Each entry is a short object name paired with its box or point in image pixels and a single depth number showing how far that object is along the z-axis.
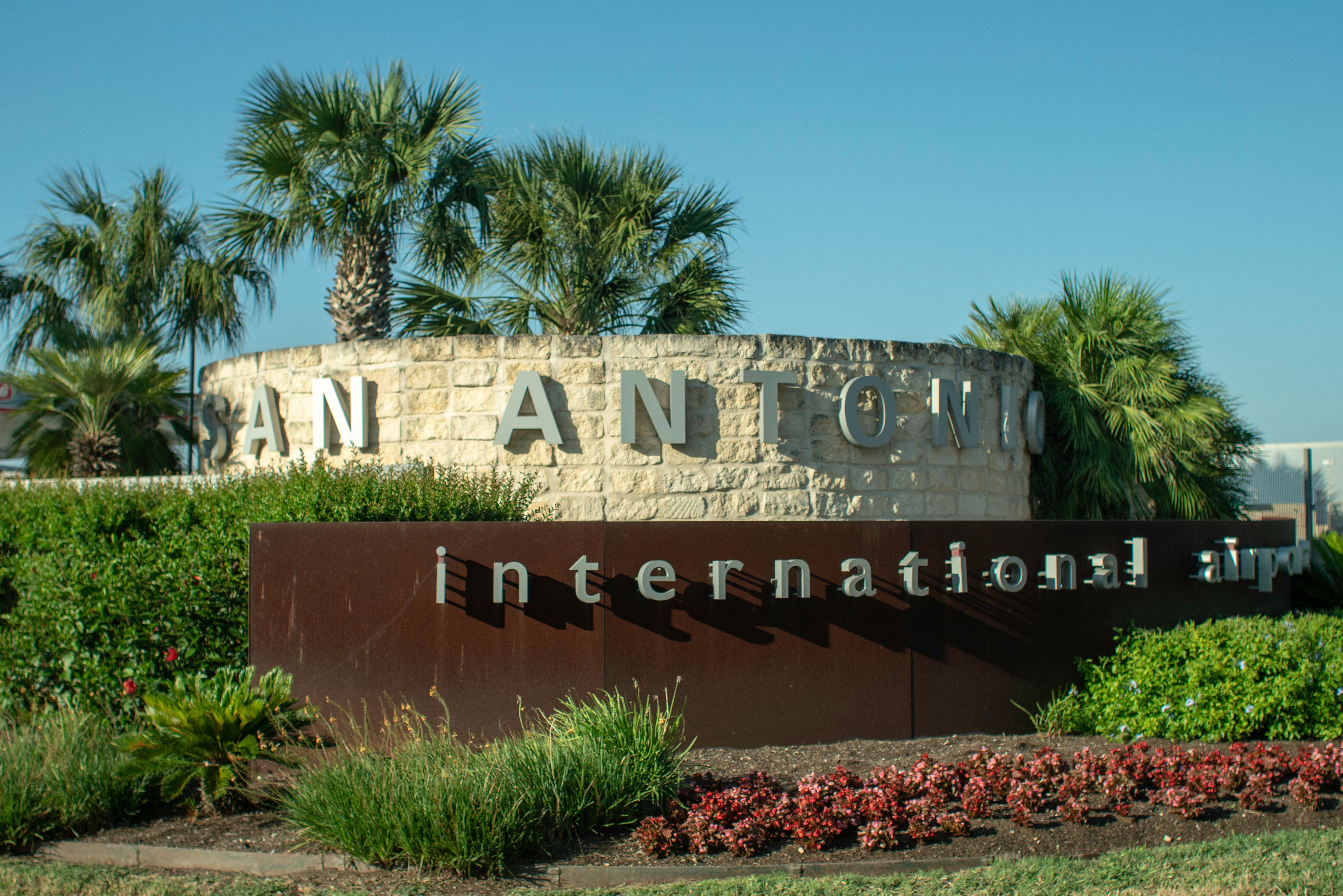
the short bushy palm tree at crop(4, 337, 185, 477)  14.61
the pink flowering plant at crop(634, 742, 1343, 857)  5.56
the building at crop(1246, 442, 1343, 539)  33.31
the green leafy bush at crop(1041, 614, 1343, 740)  7.67
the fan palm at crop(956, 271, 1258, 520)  13.10
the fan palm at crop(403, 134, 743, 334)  14.97
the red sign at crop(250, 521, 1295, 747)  7.56
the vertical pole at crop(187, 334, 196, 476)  15.09
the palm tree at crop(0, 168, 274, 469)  17.03
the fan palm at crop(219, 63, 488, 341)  13.51
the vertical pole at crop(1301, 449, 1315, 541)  26.11
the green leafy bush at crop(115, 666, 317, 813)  6.06
